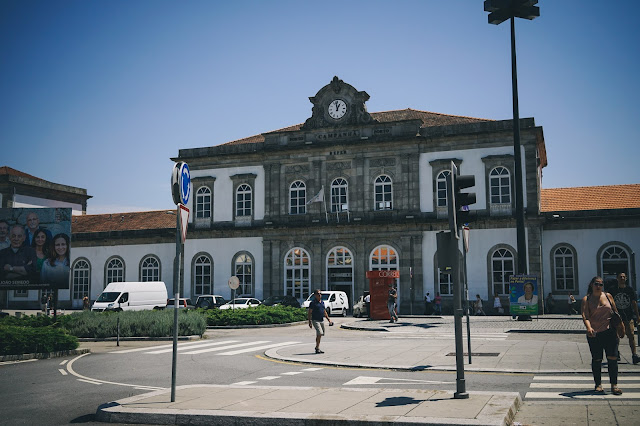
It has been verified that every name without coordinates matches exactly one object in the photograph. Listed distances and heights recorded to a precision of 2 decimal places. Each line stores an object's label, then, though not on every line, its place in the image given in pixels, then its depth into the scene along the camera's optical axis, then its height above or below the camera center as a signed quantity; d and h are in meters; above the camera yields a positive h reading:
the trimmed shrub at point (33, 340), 16.84 -1.78
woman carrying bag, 10.04 -0.97
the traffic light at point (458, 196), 9.98 +1.20
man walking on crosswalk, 17.42 -1.18
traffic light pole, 9.08 -0.72
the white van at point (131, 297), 36.56 -1.33
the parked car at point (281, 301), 40.03 -1.75
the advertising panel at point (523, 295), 27.08 -1.05
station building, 38.72 +3.76
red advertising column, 32.72 -1.18
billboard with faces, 25.20 +1.17
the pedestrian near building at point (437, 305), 38.97 -2.06
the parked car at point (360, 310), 36.94 -2.19
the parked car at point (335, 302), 37.81 -1.79
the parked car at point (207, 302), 39.50 -1.75
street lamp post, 28.59 +10.42
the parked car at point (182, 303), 39.72 -1.86
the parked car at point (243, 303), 37.69 -1.79
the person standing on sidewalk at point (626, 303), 12.89 -0.69
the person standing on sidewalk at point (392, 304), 31.09 -1.57
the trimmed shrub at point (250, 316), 30.12 -2.07
